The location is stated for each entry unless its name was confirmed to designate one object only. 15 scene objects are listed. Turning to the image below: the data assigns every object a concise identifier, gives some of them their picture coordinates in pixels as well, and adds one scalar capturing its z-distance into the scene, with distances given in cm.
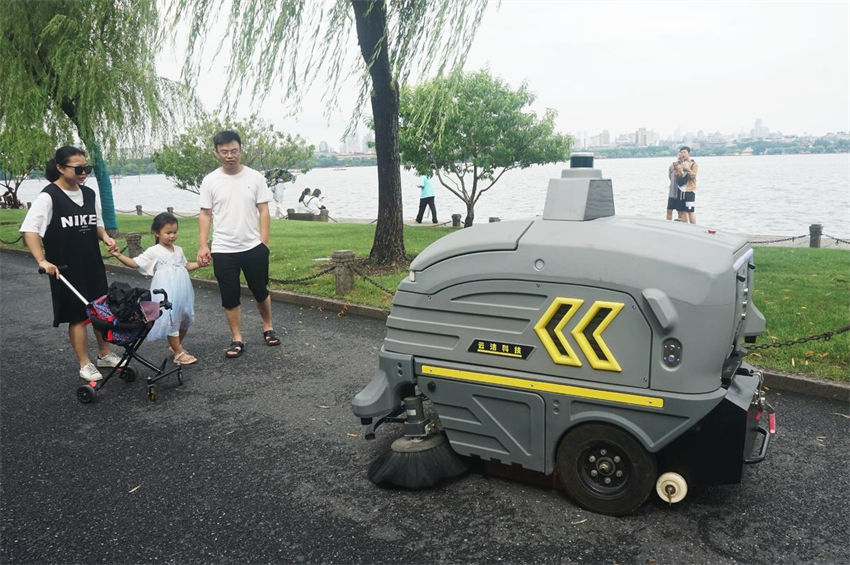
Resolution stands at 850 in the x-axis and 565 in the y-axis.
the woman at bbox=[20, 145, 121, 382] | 479
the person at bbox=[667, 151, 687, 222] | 1091
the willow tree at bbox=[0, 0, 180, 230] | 1271
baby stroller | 464
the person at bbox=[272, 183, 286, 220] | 3123
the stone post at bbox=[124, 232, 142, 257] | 1195
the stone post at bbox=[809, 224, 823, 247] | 1361
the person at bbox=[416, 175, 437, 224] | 1988
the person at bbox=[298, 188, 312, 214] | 2553
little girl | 518
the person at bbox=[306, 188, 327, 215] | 2438
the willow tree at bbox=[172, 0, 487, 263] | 788
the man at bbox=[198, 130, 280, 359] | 560
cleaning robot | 281
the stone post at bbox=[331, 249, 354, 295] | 780
